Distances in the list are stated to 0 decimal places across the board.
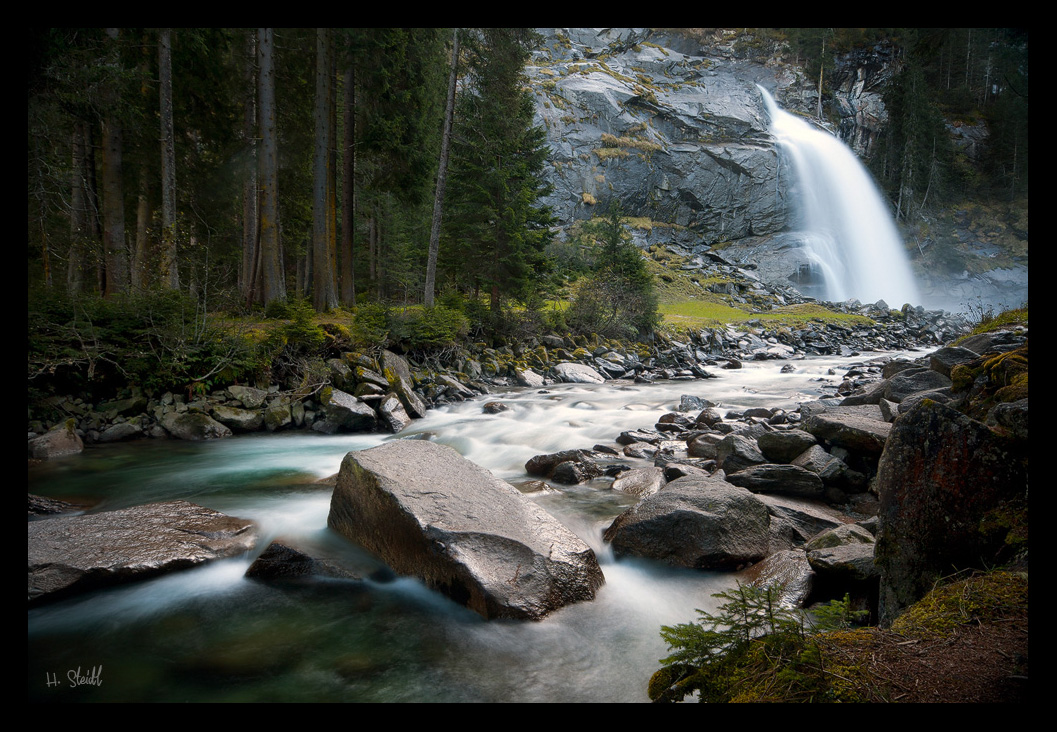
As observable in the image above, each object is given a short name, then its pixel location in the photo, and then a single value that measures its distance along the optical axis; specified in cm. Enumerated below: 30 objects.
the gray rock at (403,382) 1182
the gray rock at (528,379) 1661
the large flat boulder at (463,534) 396
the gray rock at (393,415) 1070
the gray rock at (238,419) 1009
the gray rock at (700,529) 466
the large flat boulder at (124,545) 416
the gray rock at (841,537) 422
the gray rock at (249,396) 1057
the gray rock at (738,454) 685
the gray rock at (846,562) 360
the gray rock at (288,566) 455
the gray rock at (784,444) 666
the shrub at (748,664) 185
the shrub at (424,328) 1387
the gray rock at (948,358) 675
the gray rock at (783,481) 598
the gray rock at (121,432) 909
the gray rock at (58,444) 798
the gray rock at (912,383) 722
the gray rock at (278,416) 1038
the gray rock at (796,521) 495
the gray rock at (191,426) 959
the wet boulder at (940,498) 271
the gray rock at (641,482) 680
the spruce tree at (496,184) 1802
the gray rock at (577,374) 1781
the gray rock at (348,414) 1040
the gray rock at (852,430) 623
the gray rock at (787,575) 379
